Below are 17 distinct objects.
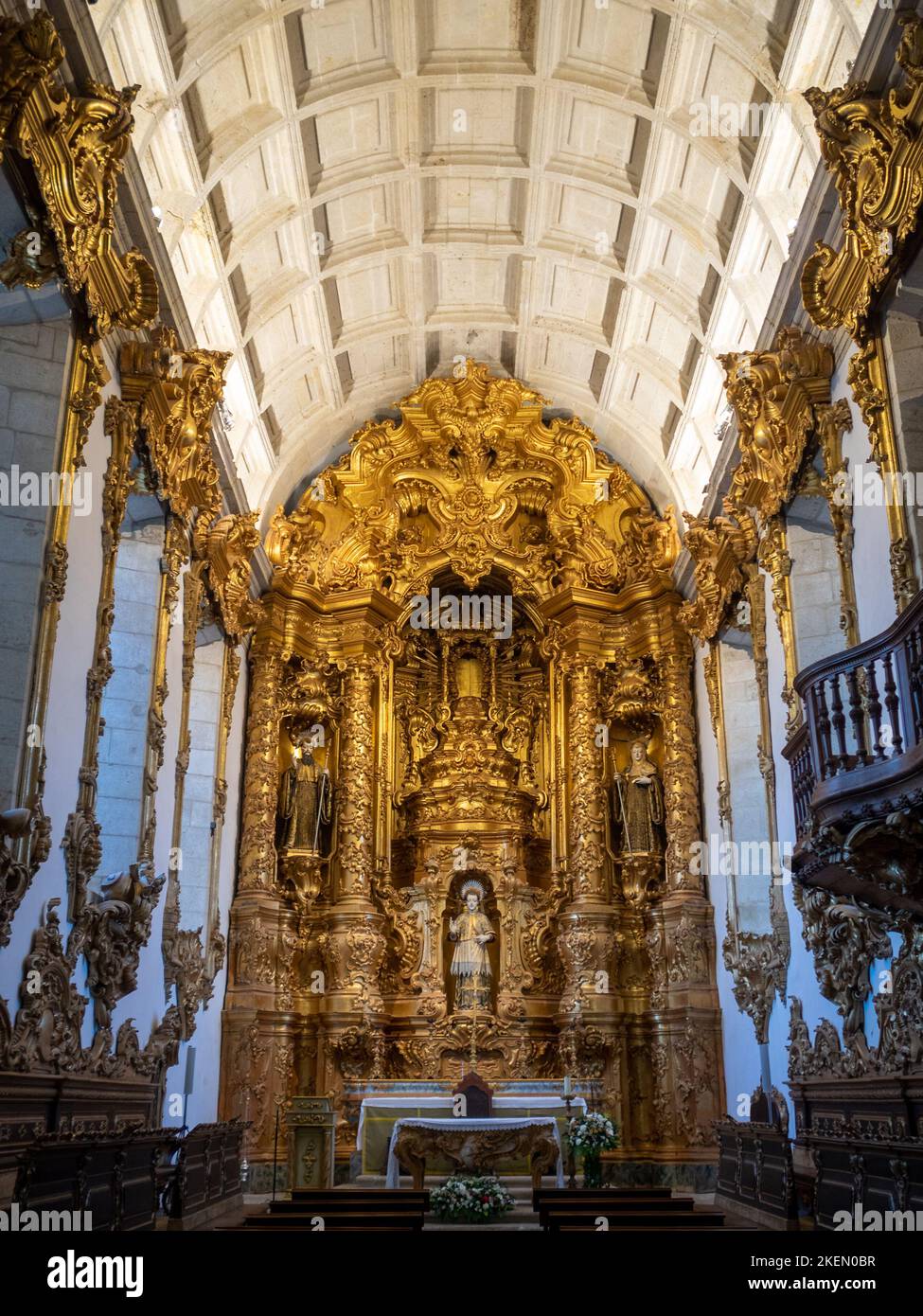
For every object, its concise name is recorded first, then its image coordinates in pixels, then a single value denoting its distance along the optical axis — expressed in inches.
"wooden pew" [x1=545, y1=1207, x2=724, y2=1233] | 365.1
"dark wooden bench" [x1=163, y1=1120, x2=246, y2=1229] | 514.9
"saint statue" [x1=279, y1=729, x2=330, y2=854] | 804.6
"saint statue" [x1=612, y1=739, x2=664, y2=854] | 813.9
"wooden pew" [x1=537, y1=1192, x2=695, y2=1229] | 407.8
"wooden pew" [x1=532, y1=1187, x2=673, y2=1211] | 444.1
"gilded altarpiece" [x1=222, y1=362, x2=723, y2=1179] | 761.6
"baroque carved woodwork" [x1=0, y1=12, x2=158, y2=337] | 383.6
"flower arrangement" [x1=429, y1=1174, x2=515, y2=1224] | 512.1
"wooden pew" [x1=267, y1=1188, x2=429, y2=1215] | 424.0
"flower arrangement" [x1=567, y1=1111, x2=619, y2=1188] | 614.9
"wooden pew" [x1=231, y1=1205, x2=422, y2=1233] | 371.9
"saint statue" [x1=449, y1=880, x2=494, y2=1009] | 795.5
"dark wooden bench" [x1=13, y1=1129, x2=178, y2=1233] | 359.9
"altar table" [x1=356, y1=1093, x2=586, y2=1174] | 667.2
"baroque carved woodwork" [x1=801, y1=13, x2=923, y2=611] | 417.7
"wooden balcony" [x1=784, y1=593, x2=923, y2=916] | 348.8
